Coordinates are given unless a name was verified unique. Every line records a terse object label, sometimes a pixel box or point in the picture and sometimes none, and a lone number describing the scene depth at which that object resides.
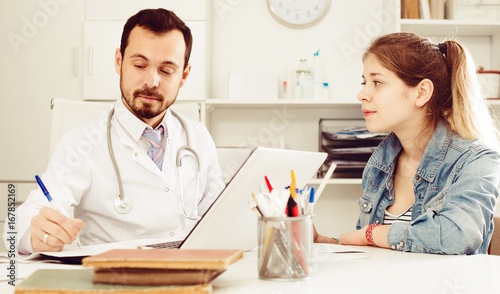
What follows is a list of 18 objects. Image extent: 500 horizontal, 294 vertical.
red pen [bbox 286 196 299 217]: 0.80
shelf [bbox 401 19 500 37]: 2.70
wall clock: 2.94
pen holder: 0.77
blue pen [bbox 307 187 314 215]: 0.83
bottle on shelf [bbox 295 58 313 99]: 2.79
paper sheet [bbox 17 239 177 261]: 0.95
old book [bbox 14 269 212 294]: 0.61
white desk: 0.74
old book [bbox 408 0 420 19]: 2.77
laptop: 0.84
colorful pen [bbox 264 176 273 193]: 0.85
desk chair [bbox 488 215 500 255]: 1.47
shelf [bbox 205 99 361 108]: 2.67
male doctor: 1.41
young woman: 1.26
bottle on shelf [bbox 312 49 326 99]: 2.78
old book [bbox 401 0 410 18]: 2.76
